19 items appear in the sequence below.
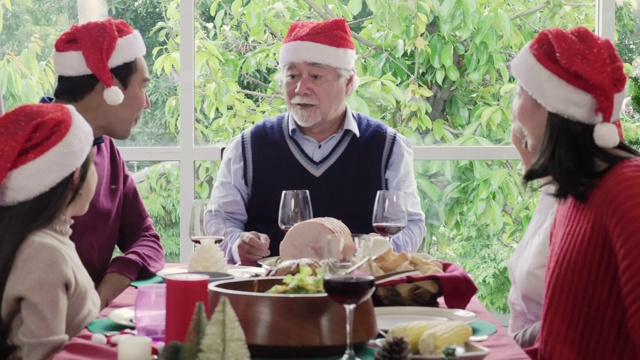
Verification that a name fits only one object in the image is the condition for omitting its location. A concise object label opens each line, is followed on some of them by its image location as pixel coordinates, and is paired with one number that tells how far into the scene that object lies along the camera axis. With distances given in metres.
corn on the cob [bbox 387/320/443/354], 1.56
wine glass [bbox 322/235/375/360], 1.46
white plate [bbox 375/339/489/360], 1.49
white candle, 1.44
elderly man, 3.45
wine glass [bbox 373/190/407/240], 2.44
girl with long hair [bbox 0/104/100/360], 1.89
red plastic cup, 1.57
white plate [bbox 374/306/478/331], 1.92
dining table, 1.62
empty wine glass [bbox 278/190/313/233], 2.55
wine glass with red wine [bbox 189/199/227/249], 2.45
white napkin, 2.37
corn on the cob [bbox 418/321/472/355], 1.54
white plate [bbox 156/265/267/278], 2.47
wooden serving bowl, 1.55
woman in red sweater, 1.76
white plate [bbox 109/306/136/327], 1.89
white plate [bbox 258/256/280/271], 2.50
